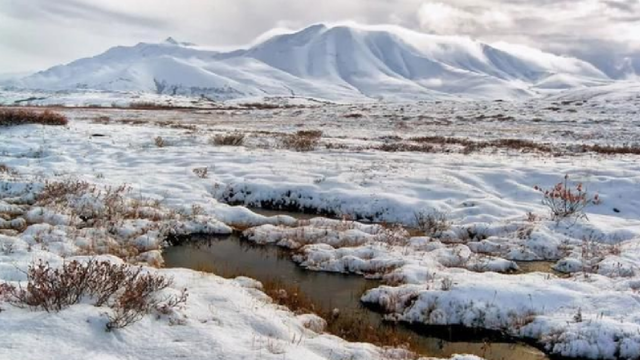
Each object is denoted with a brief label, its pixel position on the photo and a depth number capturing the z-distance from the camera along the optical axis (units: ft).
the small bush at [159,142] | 89.11
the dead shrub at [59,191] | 46.70
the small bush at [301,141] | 91.40
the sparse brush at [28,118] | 98.37
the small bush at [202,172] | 62.81
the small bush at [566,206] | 48.01
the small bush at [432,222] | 46.75
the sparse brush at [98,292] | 22.79
